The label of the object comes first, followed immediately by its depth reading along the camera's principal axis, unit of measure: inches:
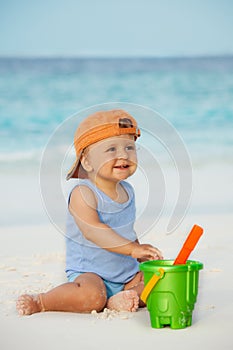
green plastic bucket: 128.9
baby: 136.4
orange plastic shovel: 131.2
